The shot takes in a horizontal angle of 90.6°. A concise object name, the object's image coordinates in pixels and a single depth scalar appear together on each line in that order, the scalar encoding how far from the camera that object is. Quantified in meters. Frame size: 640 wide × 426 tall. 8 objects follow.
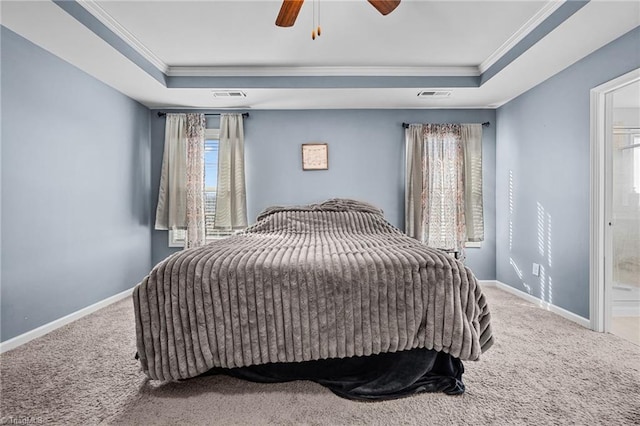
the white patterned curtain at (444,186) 4.05
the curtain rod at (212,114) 4.05
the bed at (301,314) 1.51
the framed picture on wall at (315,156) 4.09
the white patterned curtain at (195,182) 4.00
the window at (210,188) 4.12
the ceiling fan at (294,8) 1.87
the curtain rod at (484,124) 4.08
